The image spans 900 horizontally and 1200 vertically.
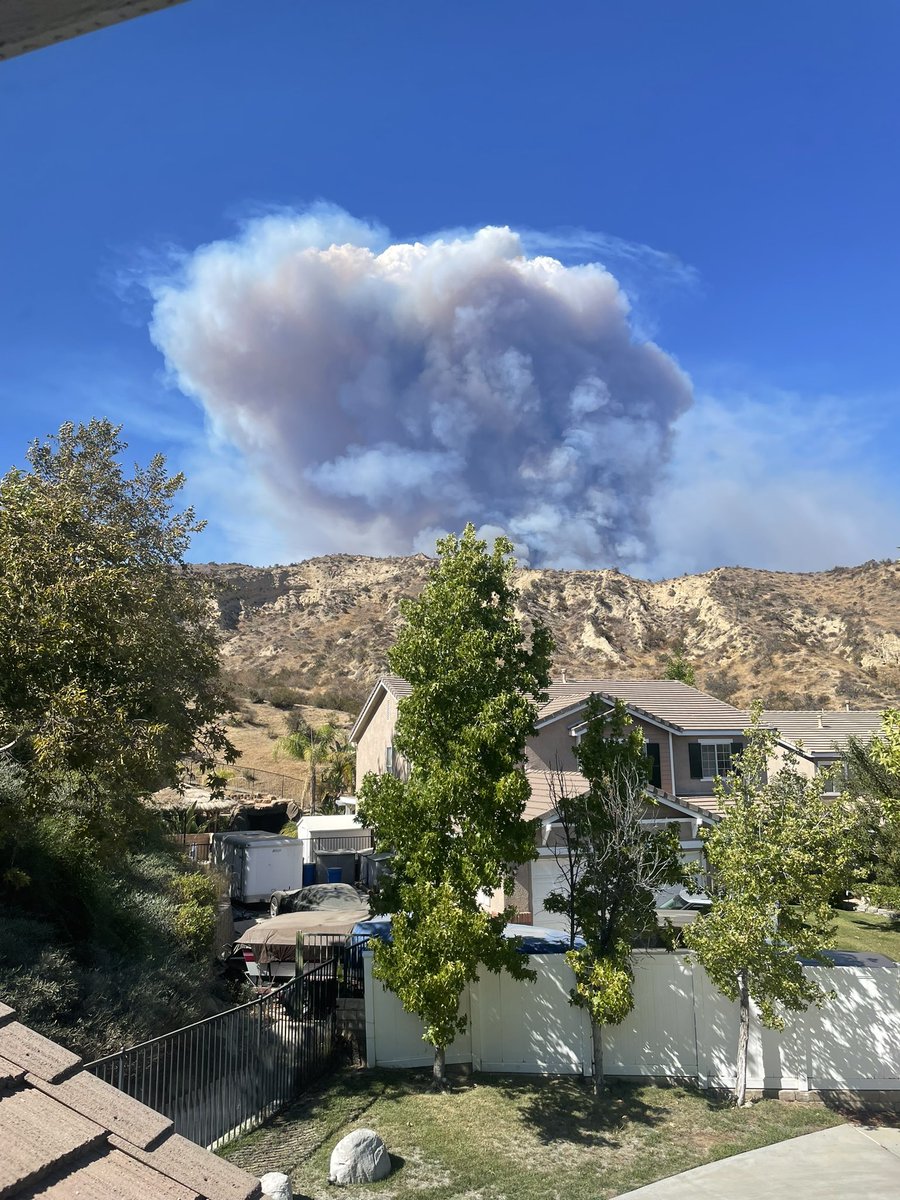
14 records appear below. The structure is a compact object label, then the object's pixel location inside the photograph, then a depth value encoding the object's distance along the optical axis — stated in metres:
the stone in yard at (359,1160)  9.98
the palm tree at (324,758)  45.59
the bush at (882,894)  14.07
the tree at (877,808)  19.80
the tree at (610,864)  13.04
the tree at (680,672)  55.59
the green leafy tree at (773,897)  11.97
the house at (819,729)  37.28
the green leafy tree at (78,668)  11.95
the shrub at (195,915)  16.80
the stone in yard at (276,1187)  8.48
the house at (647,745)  22.59
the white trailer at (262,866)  27.22
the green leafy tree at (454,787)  12.57
